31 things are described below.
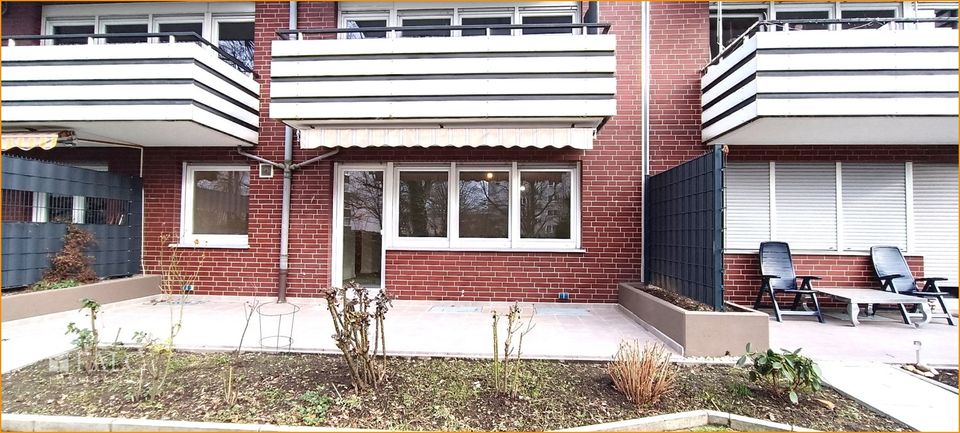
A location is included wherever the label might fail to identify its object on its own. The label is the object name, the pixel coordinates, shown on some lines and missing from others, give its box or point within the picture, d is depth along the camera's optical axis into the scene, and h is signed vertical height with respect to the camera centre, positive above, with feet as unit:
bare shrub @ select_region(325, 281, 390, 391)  12.37 -3.14
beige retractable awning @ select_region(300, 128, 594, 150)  23.39 +5.18
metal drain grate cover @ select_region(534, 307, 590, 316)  24.90 -4.91
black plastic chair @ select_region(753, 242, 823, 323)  24.27 -2.67
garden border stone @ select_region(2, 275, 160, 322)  21.48 -3.96
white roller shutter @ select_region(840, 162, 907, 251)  26.35 +1.70
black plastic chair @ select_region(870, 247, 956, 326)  24.22 -2.48
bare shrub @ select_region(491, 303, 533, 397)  12.64 -4.66
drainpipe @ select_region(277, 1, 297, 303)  28.22 +1.54
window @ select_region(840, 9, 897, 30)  27.53 +14.43
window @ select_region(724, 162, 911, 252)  26.40 +1.69
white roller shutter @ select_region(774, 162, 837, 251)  26.68 +1.69
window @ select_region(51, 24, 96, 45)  30.63 +14.47
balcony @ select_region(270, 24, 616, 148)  23.11 +7.94
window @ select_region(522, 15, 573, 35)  29.12 +14.69
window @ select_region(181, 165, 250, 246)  29.71 +1.70
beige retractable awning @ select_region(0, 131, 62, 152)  23.12 +4.79
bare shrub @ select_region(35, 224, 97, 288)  24.26 -2.05
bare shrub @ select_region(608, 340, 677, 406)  12.17 -4.37
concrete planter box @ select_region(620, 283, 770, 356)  16.98 -4.09
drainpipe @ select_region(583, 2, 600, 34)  25.12 +13.22
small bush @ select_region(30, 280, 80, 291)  23.23 -3.26
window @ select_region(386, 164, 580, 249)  27.96 +1.53
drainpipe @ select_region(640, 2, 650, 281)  27.30 +8.80
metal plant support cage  17.90 -4.95
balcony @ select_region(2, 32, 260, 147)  22.90 +7.81
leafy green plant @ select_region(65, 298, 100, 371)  14.70 -4.15
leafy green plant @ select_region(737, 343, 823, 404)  12.21 -4.17
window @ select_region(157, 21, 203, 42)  30.09 +14.49
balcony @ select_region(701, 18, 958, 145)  20.31 +7.58
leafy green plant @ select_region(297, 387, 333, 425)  11.27 -5.03
